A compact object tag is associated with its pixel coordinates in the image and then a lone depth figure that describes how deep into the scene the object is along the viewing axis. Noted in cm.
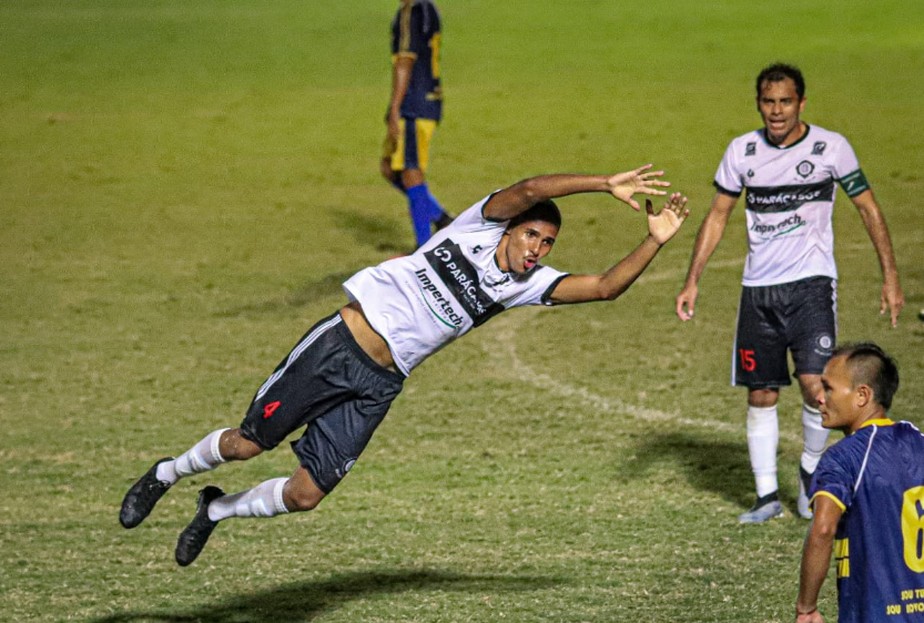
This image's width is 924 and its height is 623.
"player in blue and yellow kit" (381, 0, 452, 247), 2880
